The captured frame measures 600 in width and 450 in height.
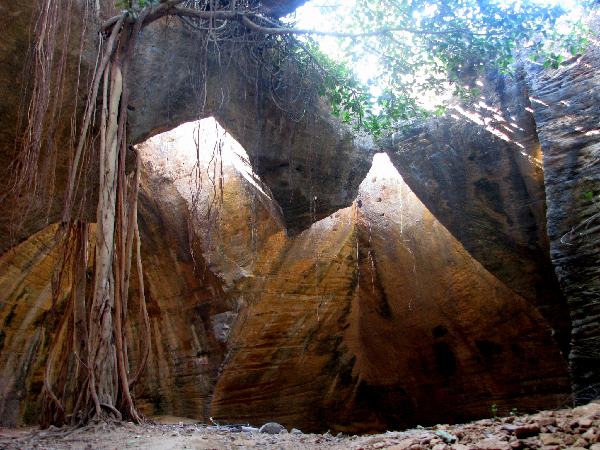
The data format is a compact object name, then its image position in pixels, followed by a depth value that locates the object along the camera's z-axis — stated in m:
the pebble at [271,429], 4.52
